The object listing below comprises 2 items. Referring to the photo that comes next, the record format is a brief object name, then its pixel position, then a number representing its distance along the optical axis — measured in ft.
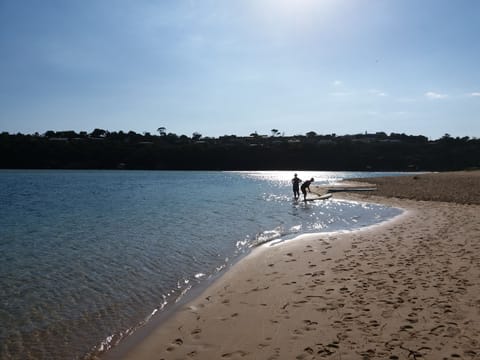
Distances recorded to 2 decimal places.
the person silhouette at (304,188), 107.39
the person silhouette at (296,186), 111.91
